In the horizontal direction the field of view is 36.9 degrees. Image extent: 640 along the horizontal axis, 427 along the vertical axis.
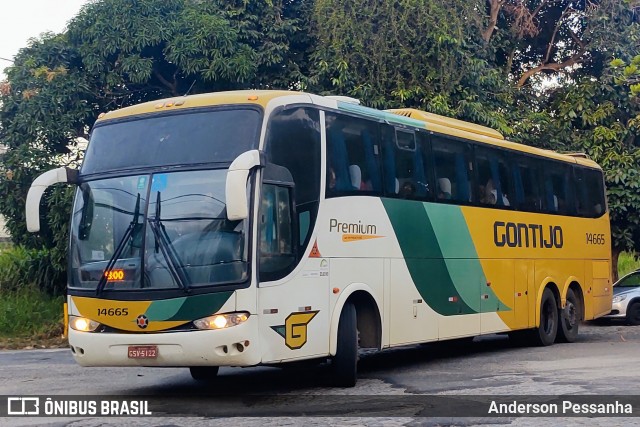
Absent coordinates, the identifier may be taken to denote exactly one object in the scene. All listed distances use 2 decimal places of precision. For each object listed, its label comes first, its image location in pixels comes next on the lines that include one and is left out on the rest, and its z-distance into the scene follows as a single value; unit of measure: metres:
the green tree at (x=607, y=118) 23.50
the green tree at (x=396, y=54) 20.78
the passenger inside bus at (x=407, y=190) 13.05
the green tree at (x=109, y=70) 20.58
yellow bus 9.86
